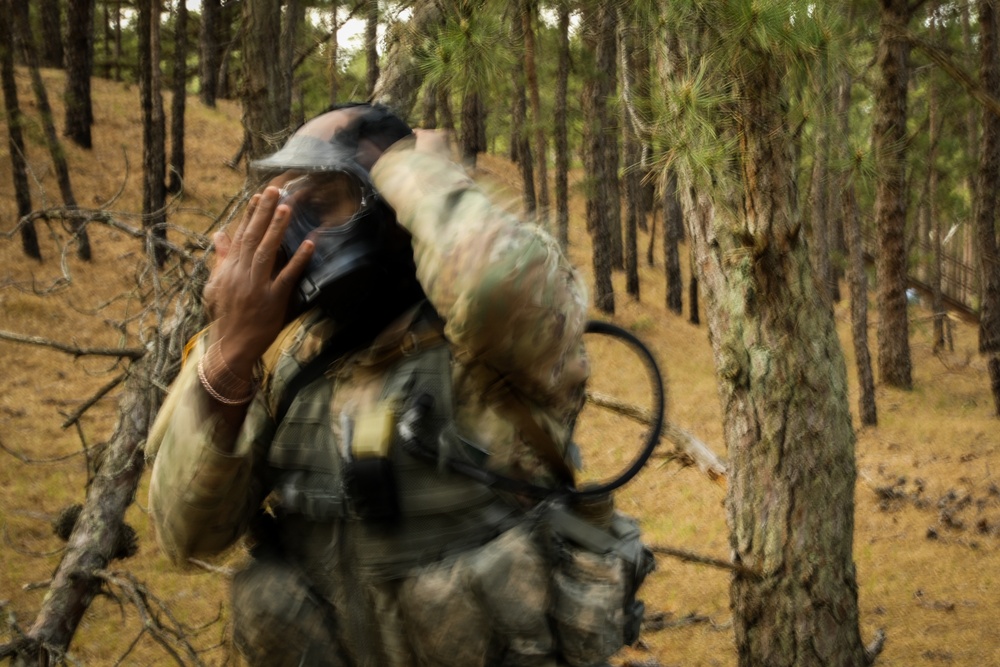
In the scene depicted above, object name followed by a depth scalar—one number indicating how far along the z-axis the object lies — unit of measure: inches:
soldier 57.6
